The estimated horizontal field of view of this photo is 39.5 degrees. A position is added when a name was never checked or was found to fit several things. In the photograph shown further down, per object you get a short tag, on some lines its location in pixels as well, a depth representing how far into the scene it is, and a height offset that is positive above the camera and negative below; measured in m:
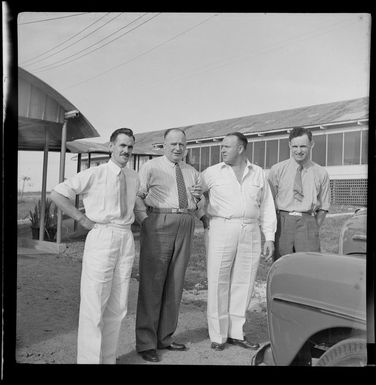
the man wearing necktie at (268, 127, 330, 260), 4.04 -0.07
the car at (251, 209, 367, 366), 2.67 -0.63
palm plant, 3.73 -0.23
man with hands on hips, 3.40 -0.38
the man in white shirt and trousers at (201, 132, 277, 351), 4.03 -0.34
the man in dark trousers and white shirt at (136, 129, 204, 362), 3.84 -0.37
